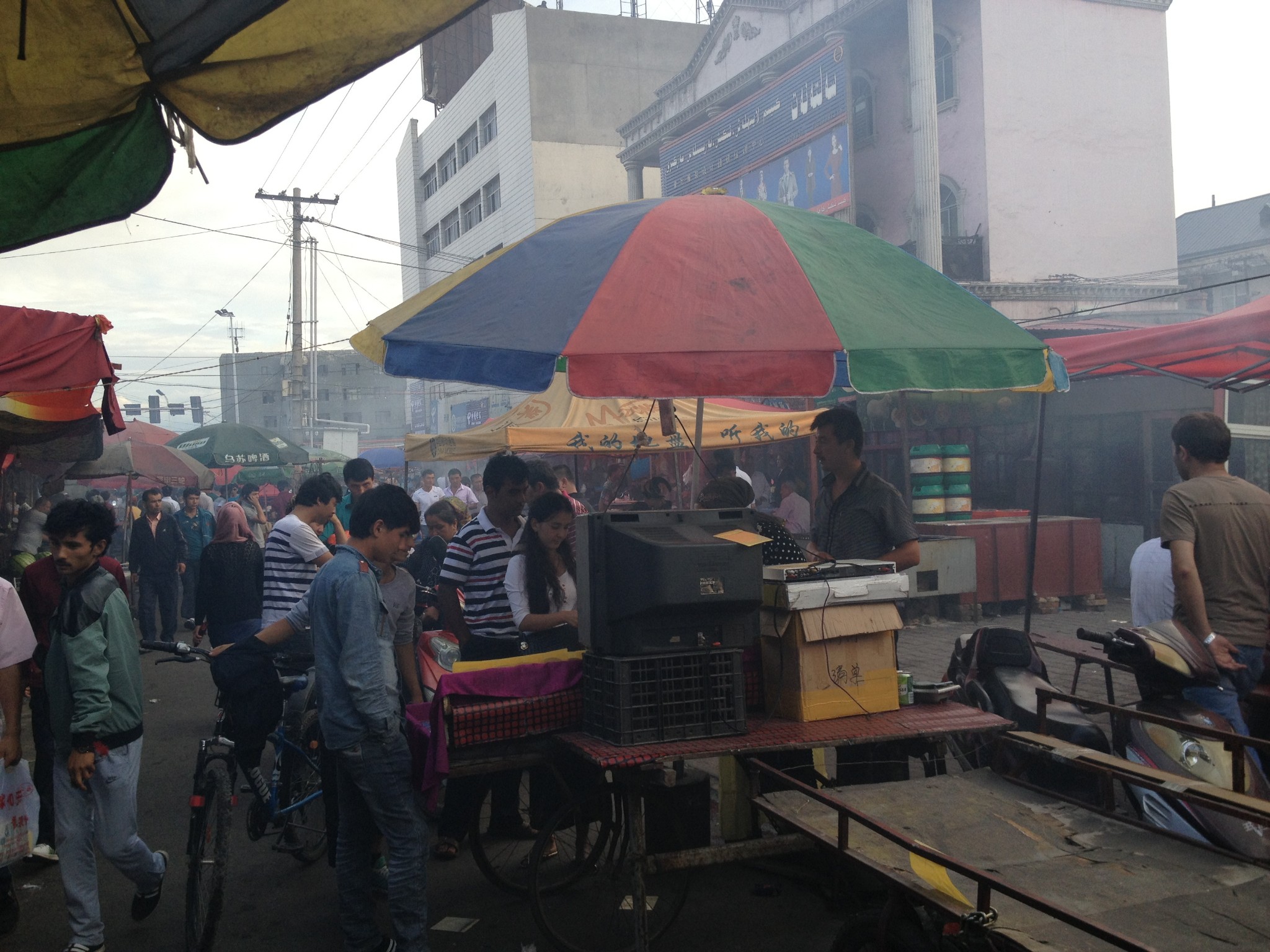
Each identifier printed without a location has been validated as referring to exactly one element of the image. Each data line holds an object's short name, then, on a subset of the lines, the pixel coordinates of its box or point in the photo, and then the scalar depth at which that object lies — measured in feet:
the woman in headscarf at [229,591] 22.44
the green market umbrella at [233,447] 62.13
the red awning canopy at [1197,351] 24.53
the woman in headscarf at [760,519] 14.37
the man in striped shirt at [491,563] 17.51
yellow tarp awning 35.17
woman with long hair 16.03
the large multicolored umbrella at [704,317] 12.50
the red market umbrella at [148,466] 47.44
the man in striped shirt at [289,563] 19.01
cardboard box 12.83
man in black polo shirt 16.40
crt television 11.68
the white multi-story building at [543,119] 111.04
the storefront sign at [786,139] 58.39
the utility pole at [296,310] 104.53
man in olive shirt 14.55
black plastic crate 11.85
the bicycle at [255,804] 13.87
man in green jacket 13.29
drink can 13.98
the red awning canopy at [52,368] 17.07
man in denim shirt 12.50
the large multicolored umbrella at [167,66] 7.07
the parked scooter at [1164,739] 11.93
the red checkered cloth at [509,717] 12.57
